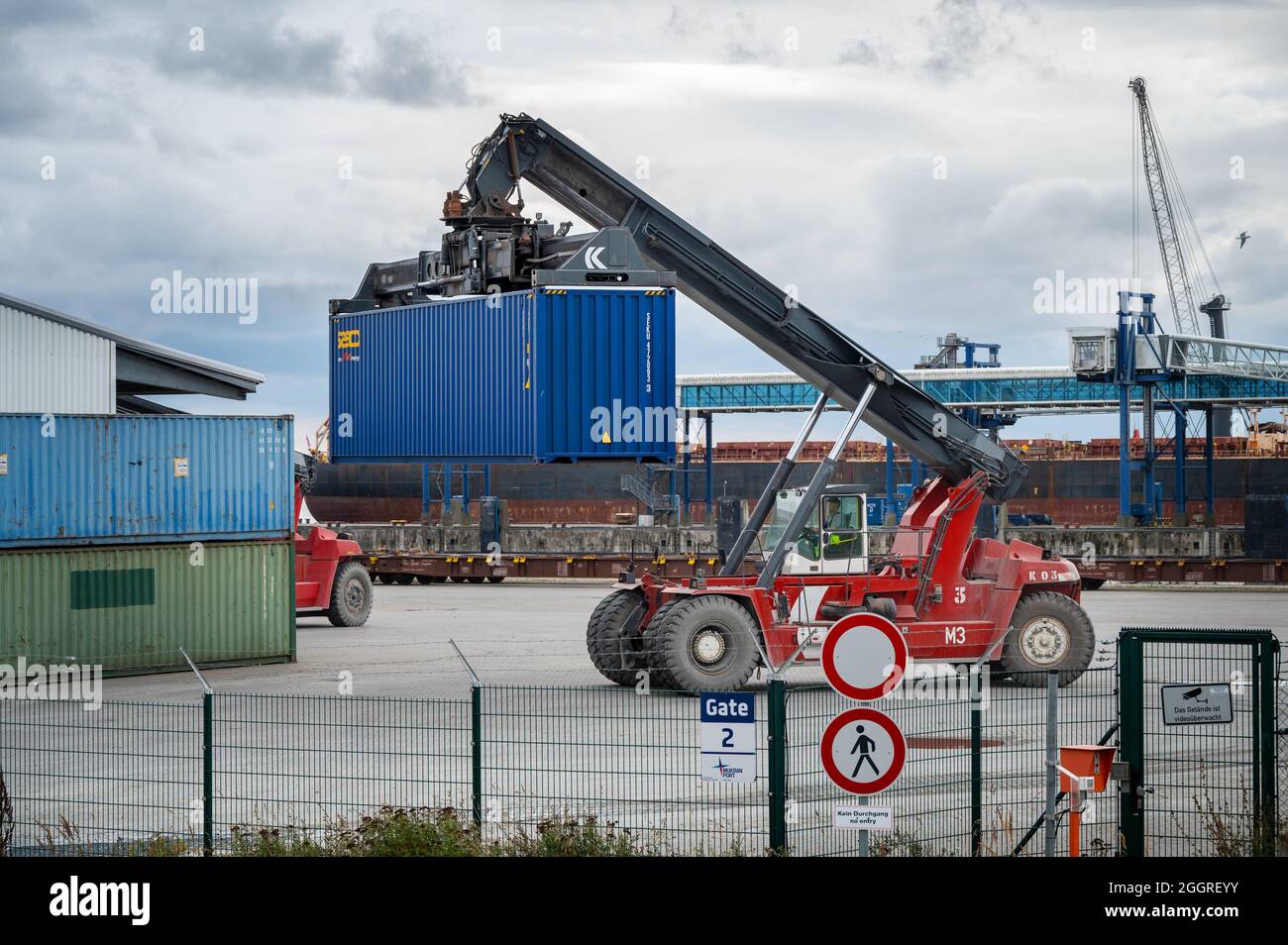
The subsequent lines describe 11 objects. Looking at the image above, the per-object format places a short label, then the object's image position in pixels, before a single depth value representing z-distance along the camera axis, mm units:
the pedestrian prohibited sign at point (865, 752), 9164
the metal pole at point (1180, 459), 57844
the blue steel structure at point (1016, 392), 59156
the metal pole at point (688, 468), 67775
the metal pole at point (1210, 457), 60500
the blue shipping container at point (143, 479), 21344
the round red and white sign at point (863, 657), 9203
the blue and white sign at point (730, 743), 9977
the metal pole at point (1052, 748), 9867
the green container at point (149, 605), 21219
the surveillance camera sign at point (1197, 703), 10242
